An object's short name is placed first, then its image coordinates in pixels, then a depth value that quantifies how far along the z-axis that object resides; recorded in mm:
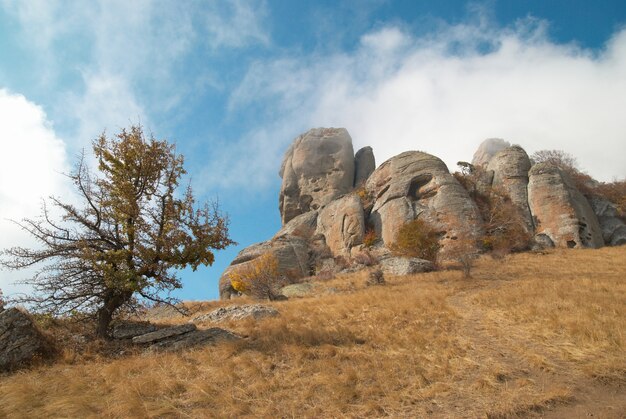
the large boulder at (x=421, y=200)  31750
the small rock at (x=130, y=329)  13956
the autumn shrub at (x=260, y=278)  24828
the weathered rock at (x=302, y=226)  40906
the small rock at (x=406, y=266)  25625
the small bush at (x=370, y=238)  34469
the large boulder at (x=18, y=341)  10742
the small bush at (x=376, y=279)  23375
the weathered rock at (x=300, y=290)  24047
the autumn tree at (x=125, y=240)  12773
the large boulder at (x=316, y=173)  50094
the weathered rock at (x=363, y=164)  52375
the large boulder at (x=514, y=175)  34500
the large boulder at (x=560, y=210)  30891
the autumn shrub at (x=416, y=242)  28734
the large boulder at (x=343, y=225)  35875
